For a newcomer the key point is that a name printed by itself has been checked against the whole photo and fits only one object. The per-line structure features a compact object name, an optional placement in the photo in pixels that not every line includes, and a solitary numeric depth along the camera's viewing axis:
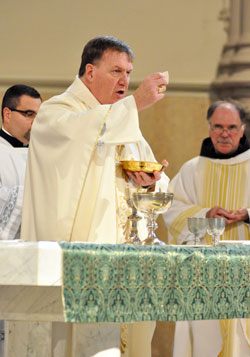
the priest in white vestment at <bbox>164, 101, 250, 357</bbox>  10.51
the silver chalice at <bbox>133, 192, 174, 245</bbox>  6.47
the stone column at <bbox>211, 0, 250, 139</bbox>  13.18
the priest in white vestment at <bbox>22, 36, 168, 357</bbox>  7.14
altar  5.37
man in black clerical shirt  9.95
